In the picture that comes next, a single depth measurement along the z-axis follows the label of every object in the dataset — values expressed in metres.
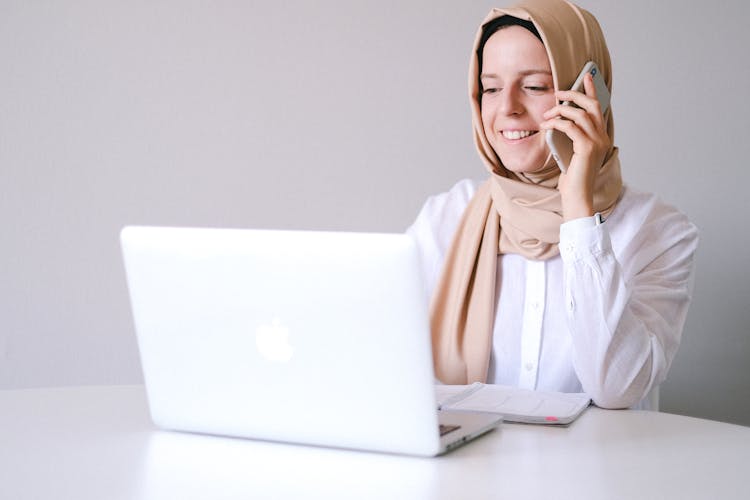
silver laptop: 1.30
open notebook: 1.49
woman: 1.76
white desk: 1.27
